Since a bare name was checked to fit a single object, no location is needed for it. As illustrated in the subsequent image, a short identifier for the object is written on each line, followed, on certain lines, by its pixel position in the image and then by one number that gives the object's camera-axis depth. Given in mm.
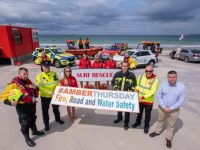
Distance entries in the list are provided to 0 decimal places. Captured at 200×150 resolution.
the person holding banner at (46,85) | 4262
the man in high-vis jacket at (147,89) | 4043
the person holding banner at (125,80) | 4402
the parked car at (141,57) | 13578
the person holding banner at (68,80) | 4635
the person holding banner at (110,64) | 7684
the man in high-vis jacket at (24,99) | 3525
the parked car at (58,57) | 13812
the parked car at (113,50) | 16003
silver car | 16406
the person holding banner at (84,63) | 7879
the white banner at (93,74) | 7344
